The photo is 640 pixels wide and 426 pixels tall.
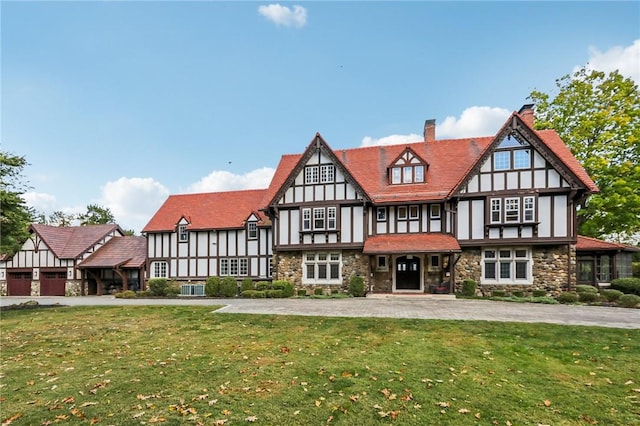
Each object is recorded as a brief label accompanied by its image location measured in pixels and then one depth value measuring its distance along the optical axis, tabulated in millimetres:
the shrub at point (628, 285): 18558
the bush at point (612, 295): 16906
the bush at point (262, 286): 21534
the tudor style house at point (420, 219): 18797
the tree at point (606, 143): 21859
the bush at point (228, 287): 22203
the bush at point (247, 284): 22453
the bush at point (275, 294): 20469
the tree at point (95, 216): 54562
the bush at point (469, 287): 18906
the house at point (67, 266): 29172
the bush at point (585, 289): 17603
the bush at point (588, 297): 17000
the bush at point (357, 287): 19906
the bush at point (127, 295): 24016
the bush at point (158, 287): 24688
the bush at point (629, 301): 15648
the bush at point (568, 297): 16959
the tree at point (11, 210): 16500
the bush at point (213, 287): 22547
